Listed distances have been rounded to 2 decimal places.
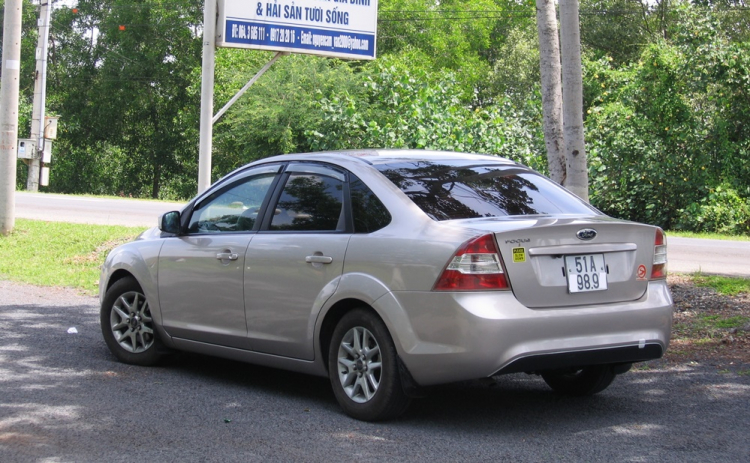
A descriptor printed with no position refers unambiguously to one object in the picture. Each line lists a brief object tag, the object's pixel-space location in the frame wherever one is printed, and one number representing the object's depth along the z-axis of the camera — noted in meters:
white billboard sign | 13.73
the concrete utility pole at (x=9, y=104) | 15.66
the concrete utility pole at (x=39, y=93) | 30.09
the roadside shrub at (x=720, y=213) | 22.41
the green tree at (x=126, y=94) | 48.75
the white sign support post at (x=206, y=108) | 12.69
